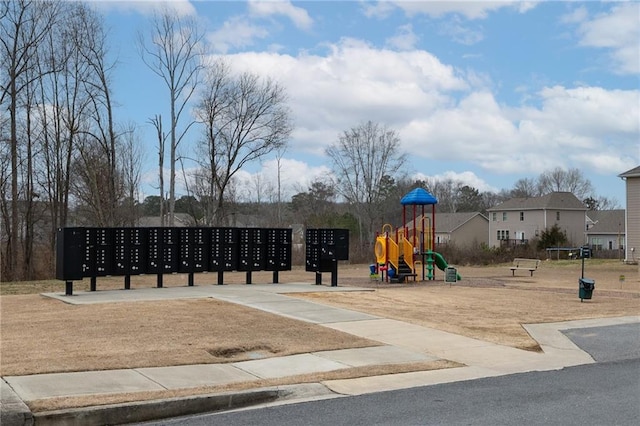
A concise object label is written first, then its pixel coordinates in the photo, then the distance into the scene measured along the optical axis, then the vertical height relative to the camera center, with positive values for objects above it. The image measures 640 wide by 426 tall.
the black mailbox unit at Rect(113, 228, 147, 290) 18.25 -0.27
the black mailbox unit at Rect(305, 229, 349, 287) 21.16 -0.27
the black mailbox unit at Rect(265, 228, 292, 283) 21.11 -0.24
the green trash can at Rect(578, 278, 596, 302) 18.72 -1.26
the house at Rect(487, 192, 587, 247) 72.06 +2.58
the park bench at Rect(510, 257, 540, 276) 31.79 -1.18
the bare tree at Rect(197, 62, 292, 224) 42.94 +6.25
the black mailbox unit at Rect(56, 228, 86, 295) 17.20 -0.35
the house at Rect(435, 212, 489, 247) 80.75 +1.65
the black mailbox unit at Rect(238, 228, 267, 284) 20.56 -0.26
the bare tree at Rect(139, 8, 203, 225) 37.41 +5.64
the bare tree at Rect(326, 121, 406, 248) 63.69 +4.41
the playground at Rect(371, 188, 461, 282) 24.47 -0.38
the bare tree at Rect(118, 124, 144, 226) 44.59 +3.46
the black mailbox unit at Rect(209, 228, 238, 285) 20.06 -0.26
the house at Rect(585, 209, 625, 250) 72.94 +1.10
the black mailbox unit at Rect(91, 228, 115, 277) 17.86 -0.26
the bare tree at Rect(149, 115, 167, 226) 38.07 +4.46
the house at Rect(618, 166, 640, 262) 43.25 +1.70
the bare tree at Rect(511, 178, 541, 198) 102.28 +7.54
